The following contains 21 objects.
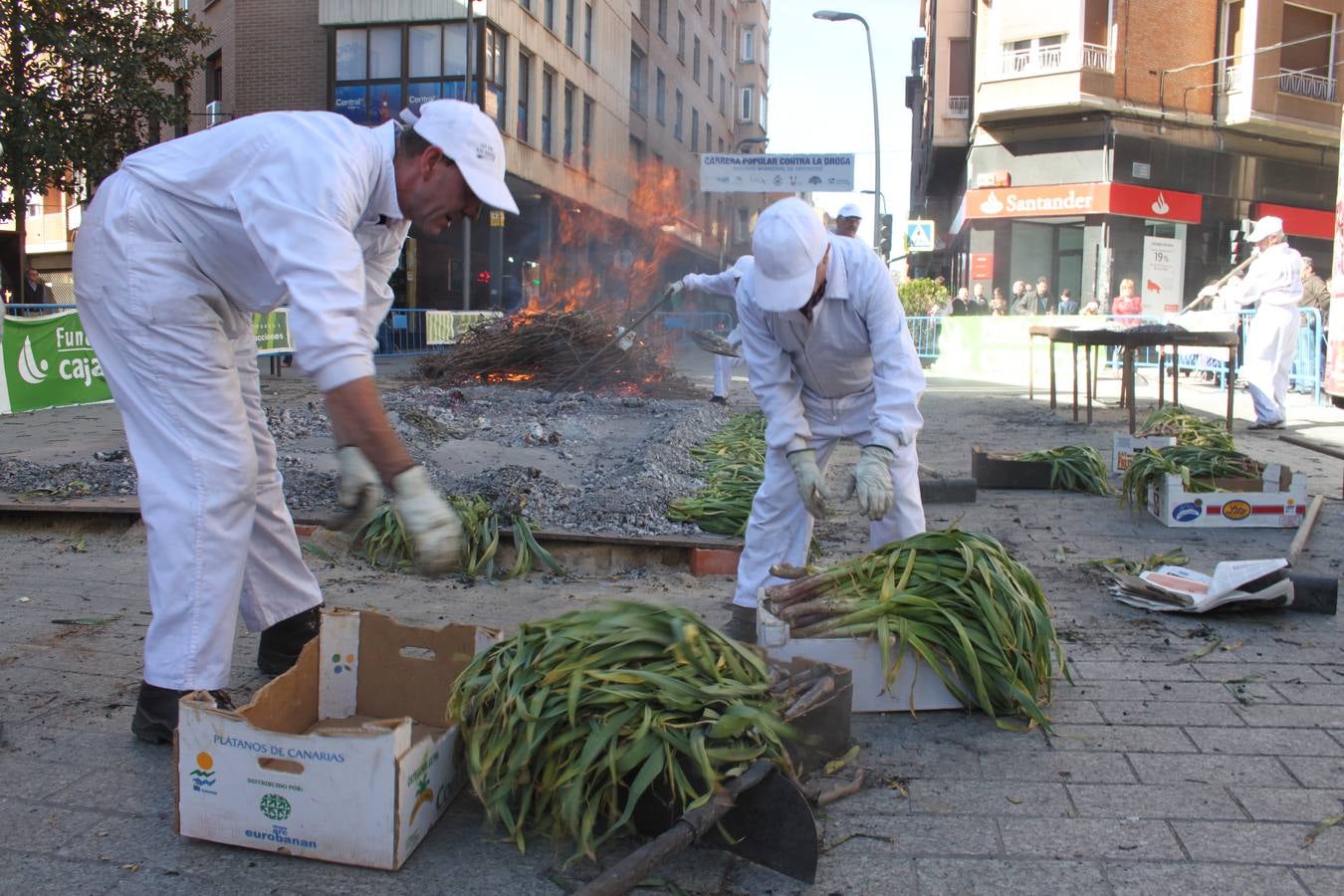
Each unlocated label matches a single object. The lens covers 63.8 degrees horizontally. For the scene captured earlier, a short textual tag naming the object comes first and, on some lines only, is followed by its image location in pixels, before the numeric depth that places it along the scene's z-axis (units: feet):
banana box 7.79
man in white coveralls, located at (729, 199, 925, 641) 12.28
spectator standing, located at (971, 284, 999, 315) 89.76
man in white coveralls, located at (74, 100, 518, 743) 9.21
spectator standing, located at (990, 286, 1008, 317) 79.77
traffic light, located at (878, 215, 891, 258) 93.54
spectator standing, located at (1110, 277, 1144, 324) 65.41
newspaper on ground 14.17
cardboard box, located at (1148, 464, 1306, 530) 20.62
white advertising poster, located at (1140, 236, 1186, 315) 91.86
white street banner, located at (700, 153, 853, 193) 73.77
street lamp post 79.77
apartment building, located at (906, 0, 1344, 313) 89.66
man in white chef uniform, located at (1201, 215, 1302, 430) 36.73
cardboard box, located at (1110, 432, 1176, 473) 25.39
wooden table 32.04
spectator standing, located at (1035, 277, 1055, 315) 78.38
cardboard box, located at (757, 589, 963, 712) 10.73
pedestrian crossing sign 85.10
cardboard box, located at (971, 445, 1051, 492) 25.84
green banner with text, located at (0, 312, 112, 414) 37.06
